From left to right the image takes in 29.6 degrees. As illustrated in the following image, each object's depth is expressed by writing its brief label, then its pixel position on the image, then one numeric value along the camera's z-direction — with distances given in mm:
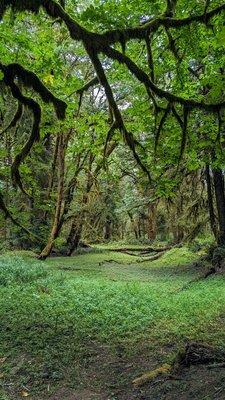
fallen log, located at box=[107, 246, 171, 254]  30419
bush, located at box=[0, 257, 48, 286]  13036
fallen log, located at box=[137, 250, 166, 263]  25588
